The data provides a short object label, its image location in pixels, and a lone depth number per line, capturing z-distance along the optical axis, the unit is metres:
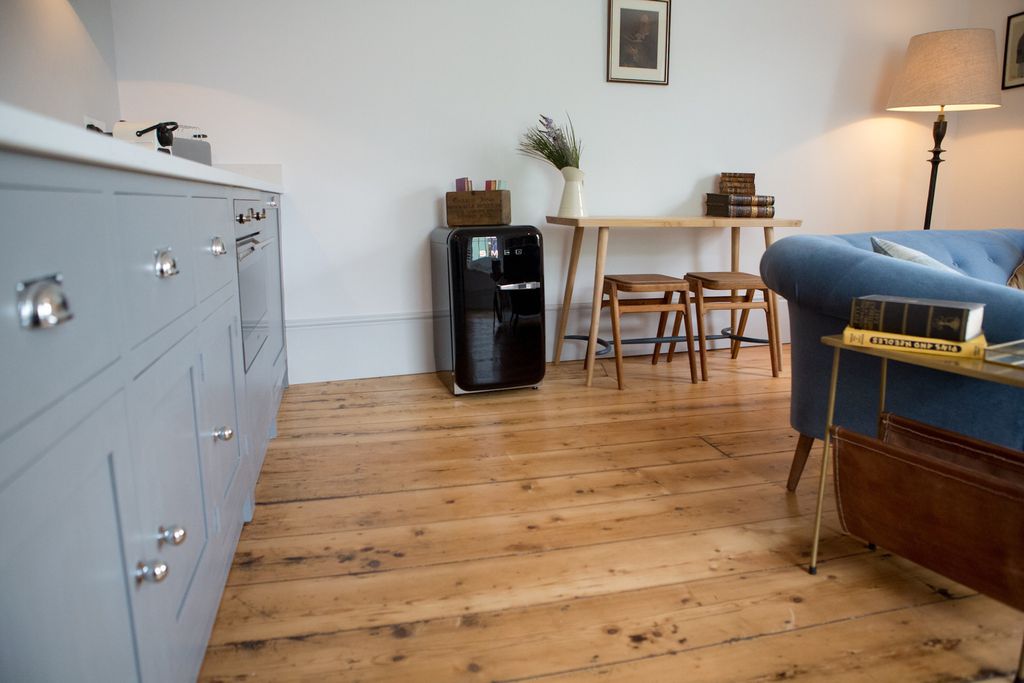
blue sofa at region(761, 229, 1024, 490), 1.39
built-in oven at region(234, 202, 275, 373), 1.82
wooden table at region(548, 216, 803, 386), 3.01
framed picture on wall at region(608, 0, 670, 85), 3.37
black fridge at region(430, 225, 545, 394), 2.79
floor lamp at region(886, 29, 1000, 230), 3.38
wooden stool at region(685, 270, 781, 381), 3.13
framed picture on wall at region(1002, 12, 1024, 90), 3.79
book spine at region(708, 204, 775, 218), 3.36
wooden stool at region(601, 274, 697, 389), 3.06
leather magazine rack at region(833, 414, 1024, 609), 1.20
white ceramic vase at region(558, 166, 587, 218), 3.16
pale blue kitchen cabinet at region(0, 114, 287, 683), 0.57
